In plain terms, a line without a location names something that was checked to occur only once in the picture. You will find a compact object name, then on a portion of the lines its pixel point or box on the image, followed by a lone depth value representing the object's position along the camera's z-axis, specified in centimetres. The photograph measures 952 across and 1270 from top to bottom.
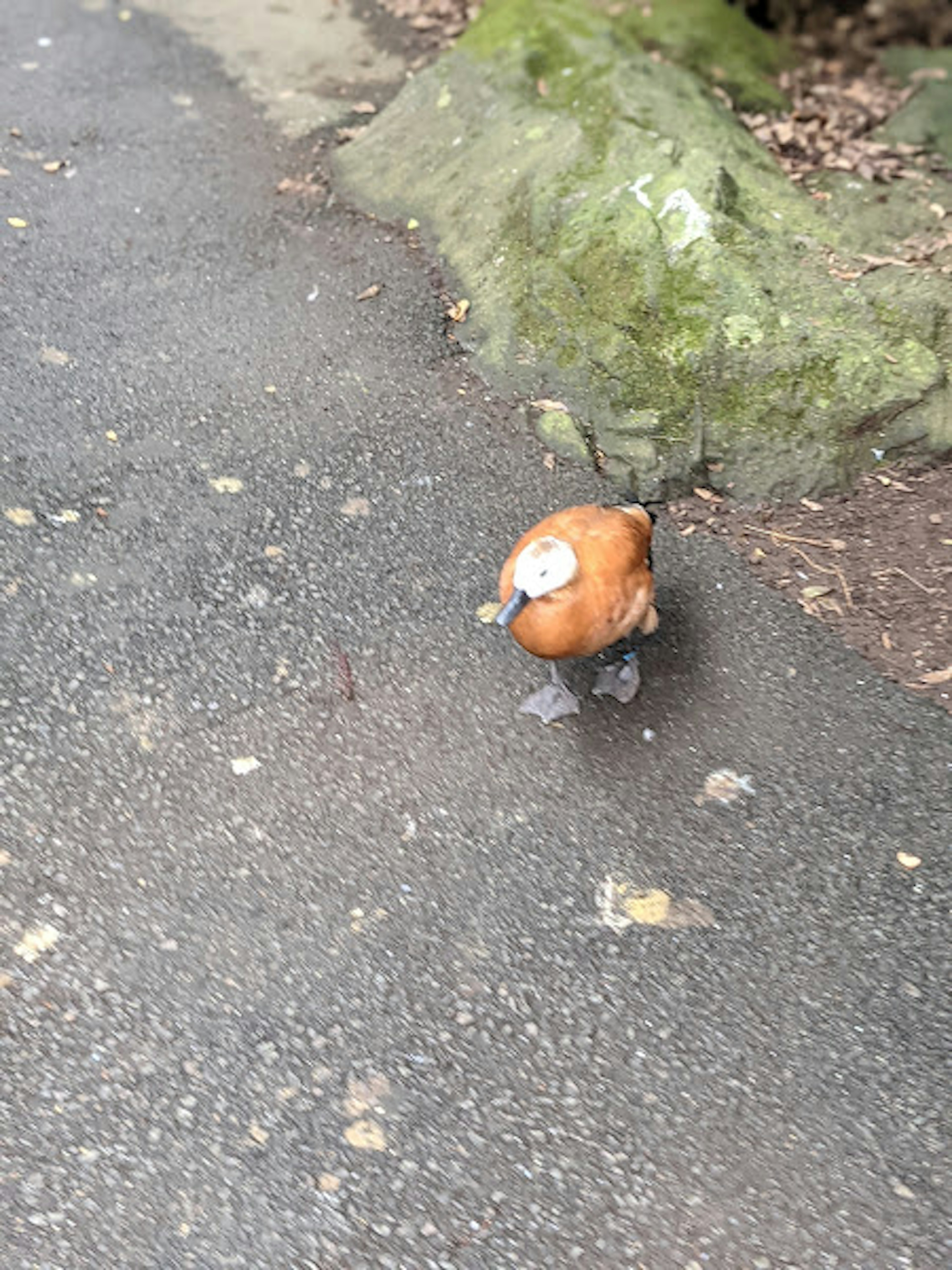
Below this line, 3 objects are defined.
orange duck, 289
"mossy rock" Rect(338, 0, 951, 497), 394
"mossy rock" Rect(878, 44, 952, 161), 522
